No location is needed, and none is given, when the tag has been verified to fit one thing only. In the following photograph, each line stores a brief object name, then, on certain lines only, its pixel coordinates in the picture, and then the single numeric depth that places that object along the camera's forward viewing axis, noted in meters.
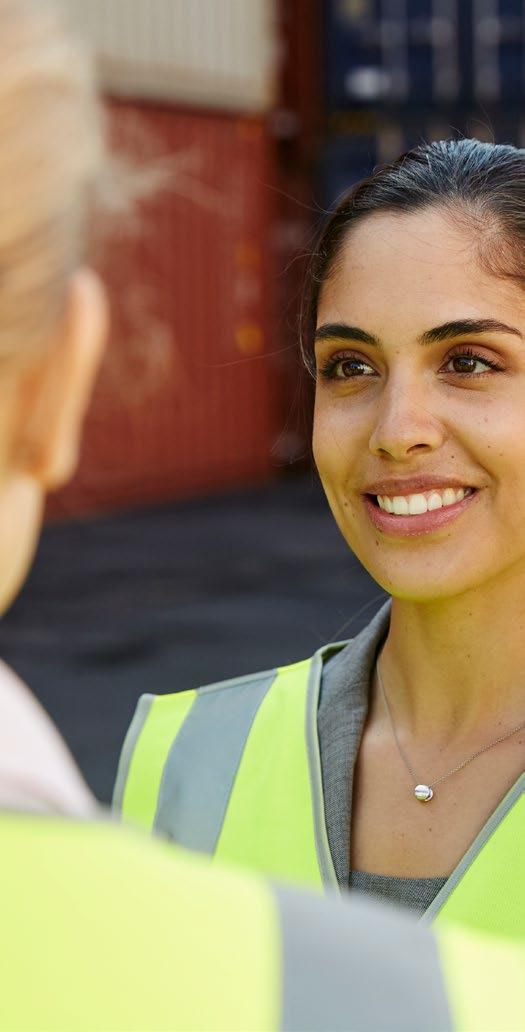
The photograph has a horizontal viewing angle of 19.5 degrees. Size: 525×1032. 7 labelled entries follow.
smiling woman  1.79
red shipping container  13.95
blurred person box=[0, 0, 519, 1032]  0.66
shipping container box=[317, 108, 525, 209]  14.87
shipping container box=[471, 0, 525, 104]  15.02
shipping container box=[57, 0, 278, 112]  14.08
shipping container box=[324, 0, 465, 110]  14.97
